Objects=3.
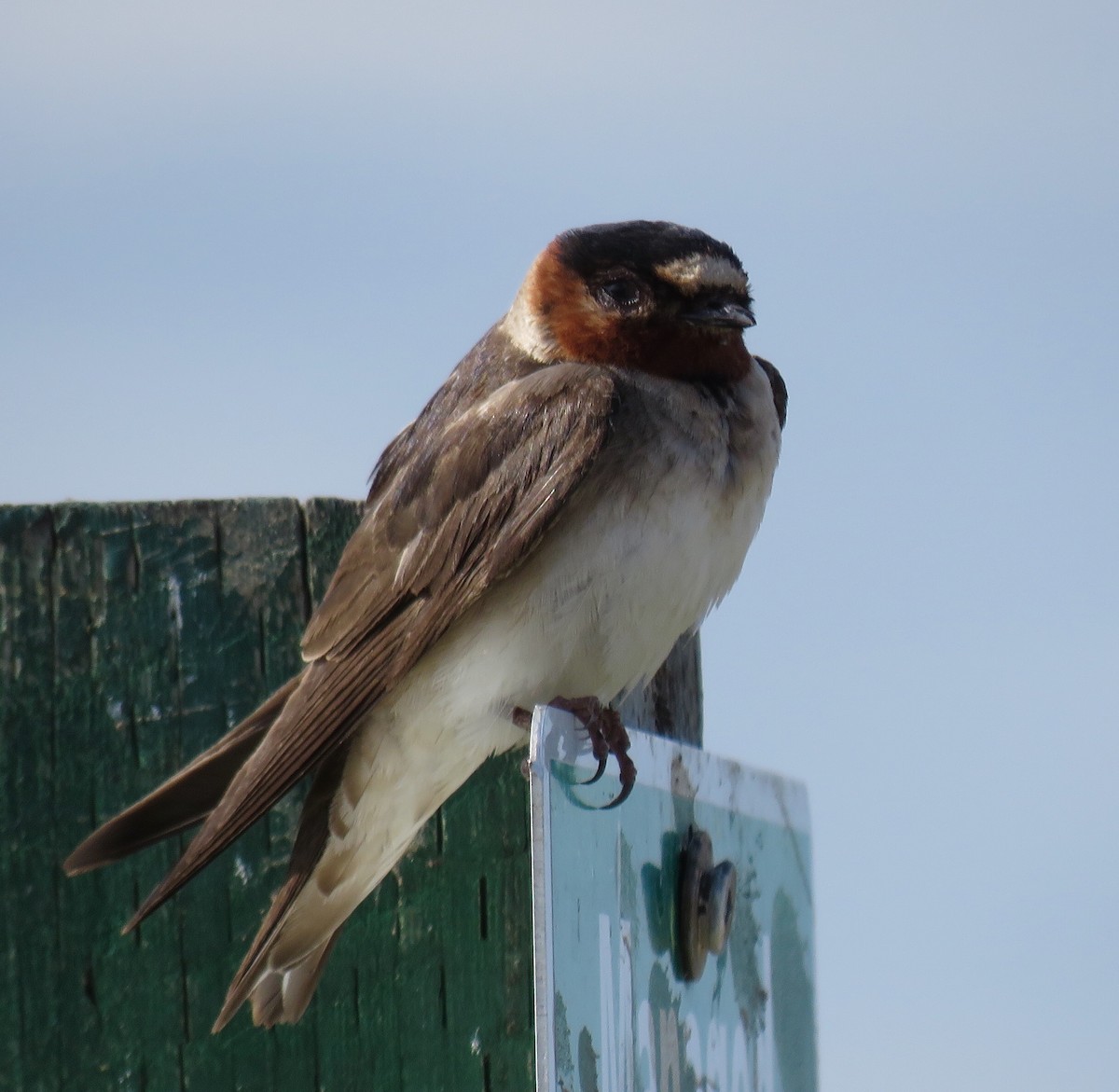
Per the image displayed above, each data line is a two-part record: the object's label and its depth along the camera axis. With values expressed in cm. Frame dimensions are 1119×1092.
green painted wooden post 607
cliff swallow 674
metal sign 450
